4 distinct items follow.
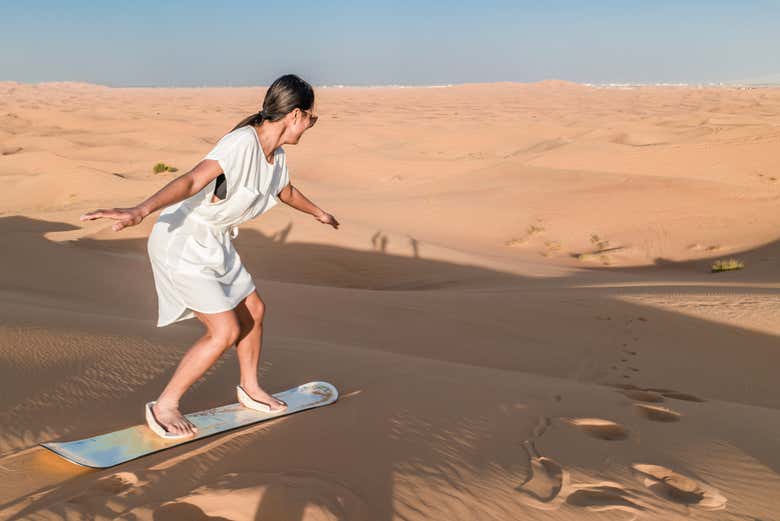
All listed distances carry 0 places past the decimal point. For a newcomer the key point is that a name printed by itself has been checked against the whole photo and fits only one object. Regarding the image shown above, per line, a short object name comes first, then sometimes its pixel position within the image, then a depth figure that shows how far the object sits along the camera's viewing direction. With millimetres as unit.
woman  2883
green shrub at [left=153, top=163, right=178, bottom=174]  20764
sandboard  2635
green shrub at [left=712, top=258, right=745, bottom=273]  11336
